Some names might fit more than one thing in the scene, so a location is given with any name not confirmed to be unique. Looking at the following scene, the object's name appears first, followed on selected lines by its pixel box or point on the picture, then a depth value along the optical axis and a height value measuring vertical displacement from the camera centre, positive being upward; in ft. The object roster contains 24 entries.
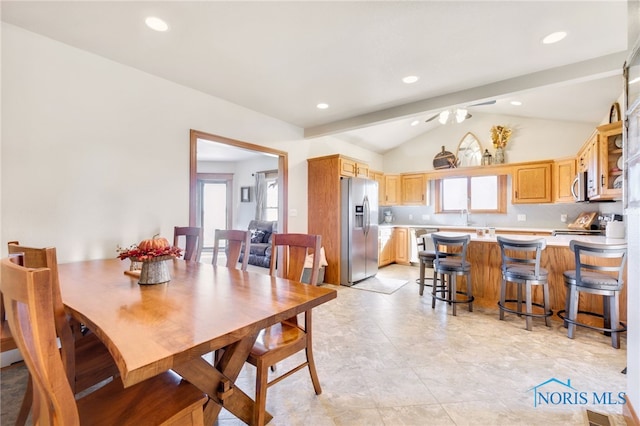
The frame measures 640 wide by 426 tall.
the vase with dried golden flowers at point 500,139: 18.20 +4.94
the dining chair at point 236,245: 7.18 -0.83
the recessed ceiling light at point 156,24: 7.04 +4.93
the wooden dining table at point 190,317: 2.84 -1.38
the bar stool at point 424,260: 12.75 -2.18
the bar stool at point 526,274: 9.19 -2.05
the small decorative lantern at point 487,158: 18.61 +3.74
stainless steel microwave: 12.87 +1.24
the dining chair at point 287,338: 4.65 -2.45
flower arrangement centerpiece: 5.11 -0.83
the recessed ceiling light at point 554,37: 7.41 +4.85
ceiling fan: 13.74 +5.03
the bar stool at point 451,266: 10.69 -2.07
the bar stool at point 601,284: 7.96 -2.08
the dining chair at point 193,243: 8.66 -0.96
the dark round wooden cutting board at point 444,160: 20.07 +3.95
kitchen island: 9.66 -2.31
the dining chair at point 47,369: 2.40 -1.42
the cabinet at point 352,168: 15.40 +2.71
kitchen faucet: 19.95 -0.09
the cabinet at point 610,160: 9.78 +1.94
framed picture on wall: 24.89 +1.73
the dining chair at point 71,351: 3.75 -2.32
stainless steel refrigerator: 15.14 -0.94
